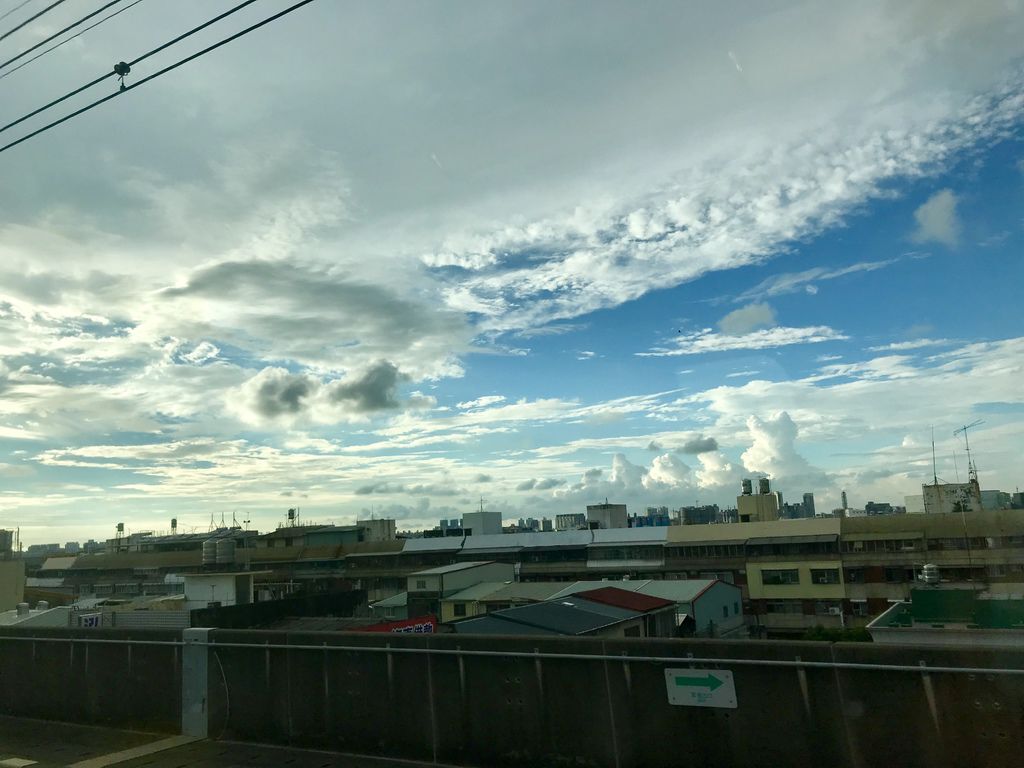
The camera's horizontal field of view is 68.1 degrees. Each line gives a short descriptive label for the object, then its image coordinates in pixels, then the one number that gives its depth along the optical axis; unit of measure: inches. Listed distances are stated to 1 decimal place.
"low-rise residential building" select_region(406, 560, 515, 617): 2449.6
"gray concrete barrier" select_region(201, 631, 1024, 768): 288.7
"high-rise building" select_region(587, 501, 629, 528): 4232.3
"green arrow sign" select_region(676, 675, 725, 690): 332.5
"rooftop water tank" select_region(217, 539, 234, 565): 2228.1
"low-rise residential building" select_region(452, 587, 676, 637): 954.7
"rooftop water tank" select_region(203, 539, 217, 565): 2267.5
